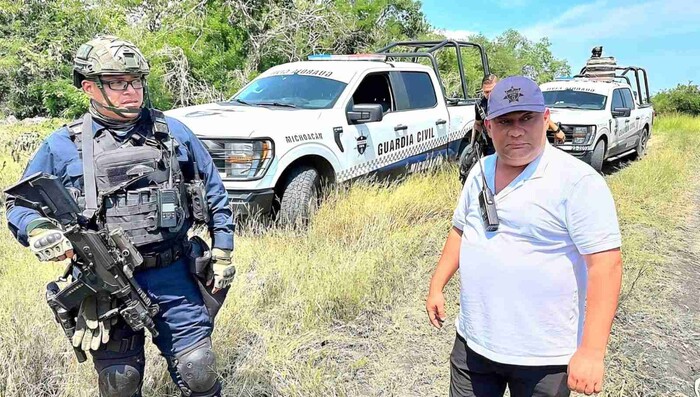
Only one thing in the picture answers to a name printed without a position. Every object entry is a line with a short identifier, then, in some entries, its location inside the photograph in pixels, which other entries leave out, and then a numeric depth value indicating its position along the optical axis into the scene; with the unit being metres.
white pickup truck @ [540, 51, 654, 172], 8.56
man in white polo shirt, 1.57
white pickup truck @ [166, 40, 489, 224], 4.67
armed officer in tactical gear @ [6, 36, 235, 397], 1.99
